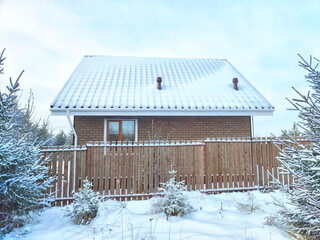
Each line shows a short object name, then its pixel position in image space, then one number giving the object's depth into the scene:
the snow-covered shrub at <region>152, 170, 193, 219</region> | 3.55
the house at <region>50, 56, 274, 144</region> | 7.56
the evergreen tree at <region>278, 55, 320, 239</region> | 2.65
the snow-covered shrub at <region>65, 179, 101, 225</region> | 3.53
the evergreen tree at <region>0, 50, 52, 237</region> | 3.20
